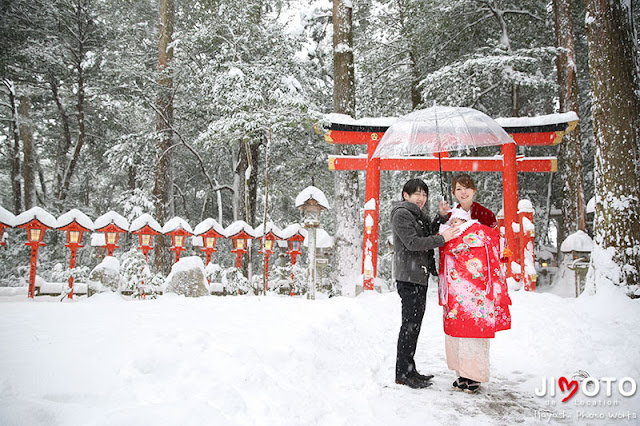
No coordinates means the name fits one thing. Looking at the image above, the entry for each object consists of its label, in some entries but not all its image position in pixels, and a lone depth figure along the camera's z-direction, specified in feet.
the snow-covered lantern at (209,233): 30.78
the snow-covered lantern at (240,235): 30.78
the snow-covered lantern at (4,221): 22.16
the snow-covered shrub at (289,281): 31.65
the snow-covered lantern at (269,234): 31.30
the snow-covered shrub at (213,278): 30.12
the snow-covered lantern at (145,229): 28.12
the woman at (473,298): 9.71
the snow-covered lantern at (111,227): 26.32
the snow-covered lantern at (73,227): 24.90
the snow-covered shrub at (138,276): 23.30
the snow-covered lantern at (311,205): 23.45
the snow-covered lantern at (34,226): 23.29
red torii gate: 25.50
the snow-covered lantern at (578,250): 28.12
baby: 9.91
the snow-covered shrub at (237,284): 27.58
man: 10.07
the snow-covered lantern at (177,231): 29.68
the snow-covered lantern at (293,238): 32.07
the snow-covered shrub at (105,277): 24.70
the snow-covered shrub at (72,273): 24.62
